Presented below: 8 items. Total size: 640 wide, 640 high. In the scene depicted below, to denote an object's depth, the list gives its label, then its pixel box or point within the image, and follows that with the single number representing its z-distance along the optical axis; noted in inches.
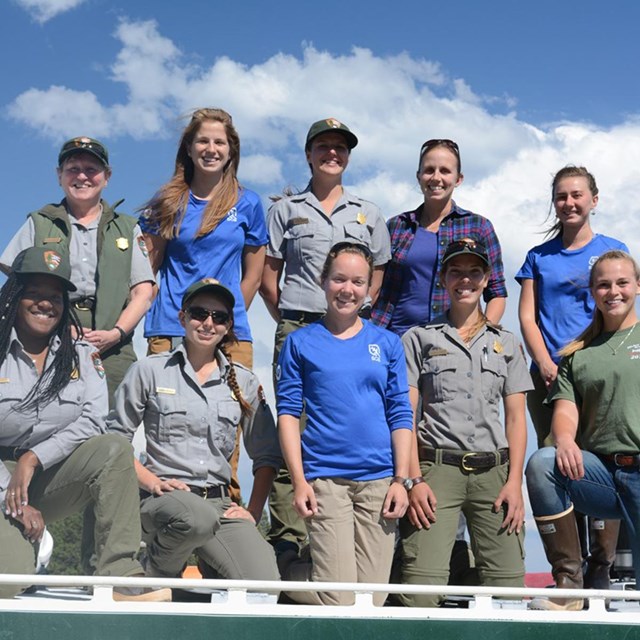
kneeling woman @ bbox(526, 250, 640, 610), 213.2
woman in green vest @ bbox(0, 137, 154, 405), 240.2
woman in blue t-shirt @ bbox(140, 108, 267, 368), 246.1
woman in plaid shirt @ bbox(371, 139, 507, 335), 254.4
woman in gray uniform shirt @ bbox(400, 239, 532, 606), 210.5
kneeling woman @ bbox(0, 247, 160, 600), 194.1
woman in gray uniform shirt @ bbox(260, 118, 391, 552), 251.9
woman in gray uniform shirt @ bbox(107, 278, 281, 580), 199.5
